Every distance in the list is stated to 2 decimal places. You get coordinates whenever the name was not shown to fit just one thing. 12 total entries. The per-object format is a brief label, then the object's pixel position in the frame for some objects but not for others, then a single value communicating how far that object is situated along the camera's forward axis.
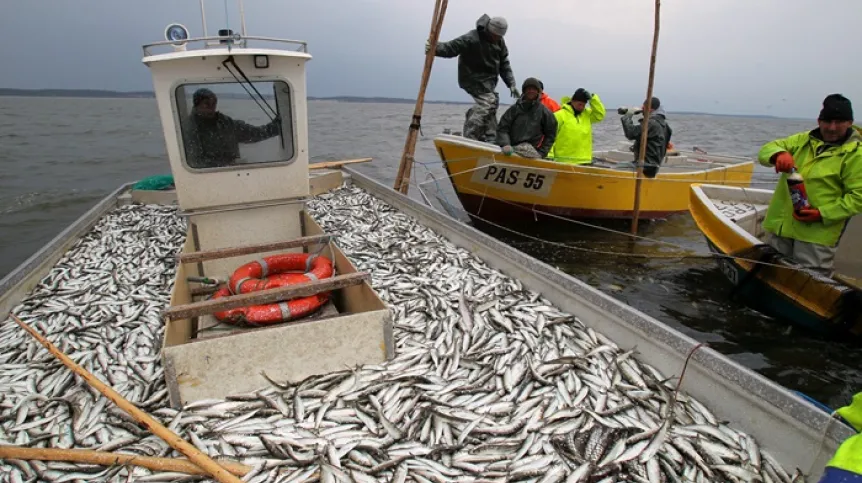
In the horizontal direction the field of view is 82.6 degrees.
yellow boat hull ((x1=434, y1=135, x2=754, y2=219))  10.70
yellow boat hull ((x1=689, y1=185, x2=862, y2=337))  5.99
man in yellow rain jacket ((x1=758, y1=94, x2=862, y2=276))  5.52
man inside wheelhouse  5.78
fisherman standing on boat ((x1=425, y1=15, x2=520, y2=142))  10.00
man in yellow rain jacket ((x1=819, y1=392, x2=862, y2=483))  1.90
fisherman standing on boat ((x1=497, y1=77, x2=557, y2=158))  10.18
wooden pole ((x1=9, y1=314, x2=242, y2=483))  2.82
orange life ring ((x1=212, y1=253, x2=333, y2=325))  4.62
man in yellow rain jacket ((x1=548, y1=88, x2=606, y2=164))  10.67
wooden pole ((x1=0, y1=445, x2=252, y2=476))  2.89
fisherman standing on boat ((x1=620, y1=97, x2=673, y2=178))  10.98
